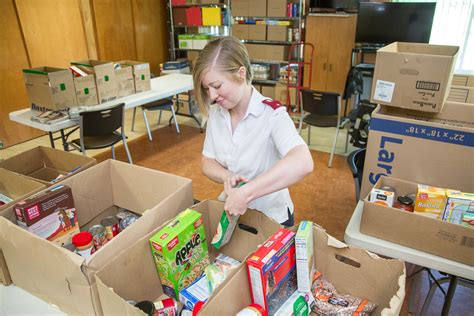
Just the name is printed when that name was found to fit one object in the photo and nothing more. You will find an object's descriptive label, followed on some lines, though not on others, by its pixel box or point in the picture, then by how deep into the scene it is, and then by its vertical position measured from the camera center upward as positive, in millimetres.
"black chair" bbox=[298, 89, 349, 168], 3531 -873
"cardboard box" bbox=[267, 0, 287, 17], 5051 +141
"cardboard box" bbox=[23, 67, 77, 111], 2967 -541
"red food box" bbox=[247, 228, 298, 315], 876 -607
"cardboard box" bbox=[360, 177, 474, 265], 1112 -673
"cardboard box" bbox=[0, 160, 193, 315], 920 -626
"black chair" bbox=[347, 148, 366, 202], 1817 -738
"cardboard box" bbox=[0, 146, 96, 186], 1576 -606
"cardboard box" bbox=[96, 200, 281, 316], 862 -649
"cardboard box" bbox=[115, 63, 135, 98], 3559 -579
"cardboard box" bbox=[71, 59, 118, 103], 3307 -513
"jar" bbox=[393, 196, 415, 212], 1297 -652
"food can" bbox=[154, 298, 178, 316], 950 -736
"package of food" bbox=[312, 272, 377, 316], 962 -747
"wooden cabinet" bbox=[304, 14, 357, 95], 4836 -389
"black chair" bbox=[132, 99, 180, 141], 4351 -995
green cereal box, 1005 -640
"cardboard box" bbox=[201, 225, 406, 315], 834 -648
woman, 1070 -394
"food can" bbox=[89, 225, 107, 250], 1188 -684
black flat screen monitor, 4203 -64
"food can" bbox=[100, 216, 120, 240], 1271 -706
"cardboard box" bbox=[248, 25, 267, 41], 5359 -193
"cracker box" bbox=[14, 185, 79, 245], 1128 -604
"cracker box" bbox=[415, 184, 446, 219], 1227 -611
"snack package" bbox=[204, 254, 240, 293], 1002 -693
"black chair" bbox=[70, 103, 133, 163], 3014 -893
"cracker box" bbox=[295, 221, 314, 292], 939 -602
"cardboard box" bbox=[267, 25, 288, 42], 5227 -206
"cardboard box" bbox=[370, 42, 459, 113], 1421 -248
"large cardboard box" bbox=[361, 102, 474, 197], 1435 -539
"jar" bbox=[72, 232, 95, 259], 1075 -637
